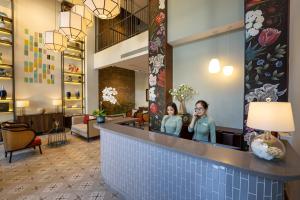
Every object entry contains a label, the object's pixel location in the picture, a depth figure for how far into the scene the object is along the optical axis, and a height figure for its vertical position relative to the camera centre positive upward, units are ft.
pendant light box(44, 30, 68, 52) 15.17 +5.37
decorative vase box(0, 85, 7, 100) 17.95 +0.42
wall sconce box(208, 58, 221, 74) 11.42 +2.22
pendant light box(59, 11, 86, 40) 12.41 +5.58
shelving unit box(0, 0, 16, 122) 18.40 +4.22
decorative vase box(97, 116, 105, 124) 9.66 -1.24
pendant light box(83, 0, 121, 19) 9.82 +5.52
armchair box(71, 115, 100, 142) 18.08 -3.50
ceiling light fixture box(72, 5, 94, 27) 13.10 +6.87
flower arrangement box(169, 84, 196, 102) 12.93 +0.46
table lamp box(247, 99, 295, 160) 3.99 -0.69
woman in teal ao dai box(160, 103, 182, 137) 9.19 -1.38
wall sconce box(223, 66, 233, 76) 10.95 +1.85
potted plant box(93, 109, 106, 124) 9.67 -1.00
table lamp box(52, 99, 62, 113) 21.96 -0.56
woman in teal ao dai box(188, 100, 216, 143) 8.39 -1.41
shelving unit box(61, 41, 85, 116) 24.00 +3.19
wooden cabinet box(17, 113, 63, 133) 19.53 -2.76
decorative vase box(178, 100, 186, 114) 12.96 -0.79
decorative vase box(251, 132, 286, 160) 3.93 -1.19
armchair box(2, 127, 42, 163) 12.83 -3.25
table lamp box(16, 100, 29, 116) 18.48 -0.70
